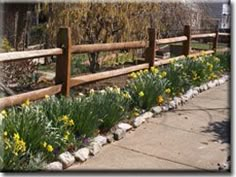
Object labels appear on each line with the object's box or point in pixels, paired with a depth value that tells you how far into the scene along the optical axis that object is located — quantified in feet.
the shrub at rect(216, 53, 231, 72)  34.78
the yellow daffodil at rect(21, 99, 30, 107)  14.35
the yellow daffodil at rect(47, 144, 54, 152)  12.85
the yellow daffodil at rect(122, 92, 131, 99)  18.48
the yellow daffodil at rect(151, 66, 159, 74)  22.79
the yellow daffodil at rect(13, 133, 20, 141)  12.12
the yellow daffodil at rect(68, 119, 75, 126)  14.37
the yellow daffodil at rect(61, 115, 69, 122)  14.35
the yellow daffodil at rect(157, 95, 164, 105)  20.65
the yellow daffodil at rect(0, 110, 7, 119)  13.27
